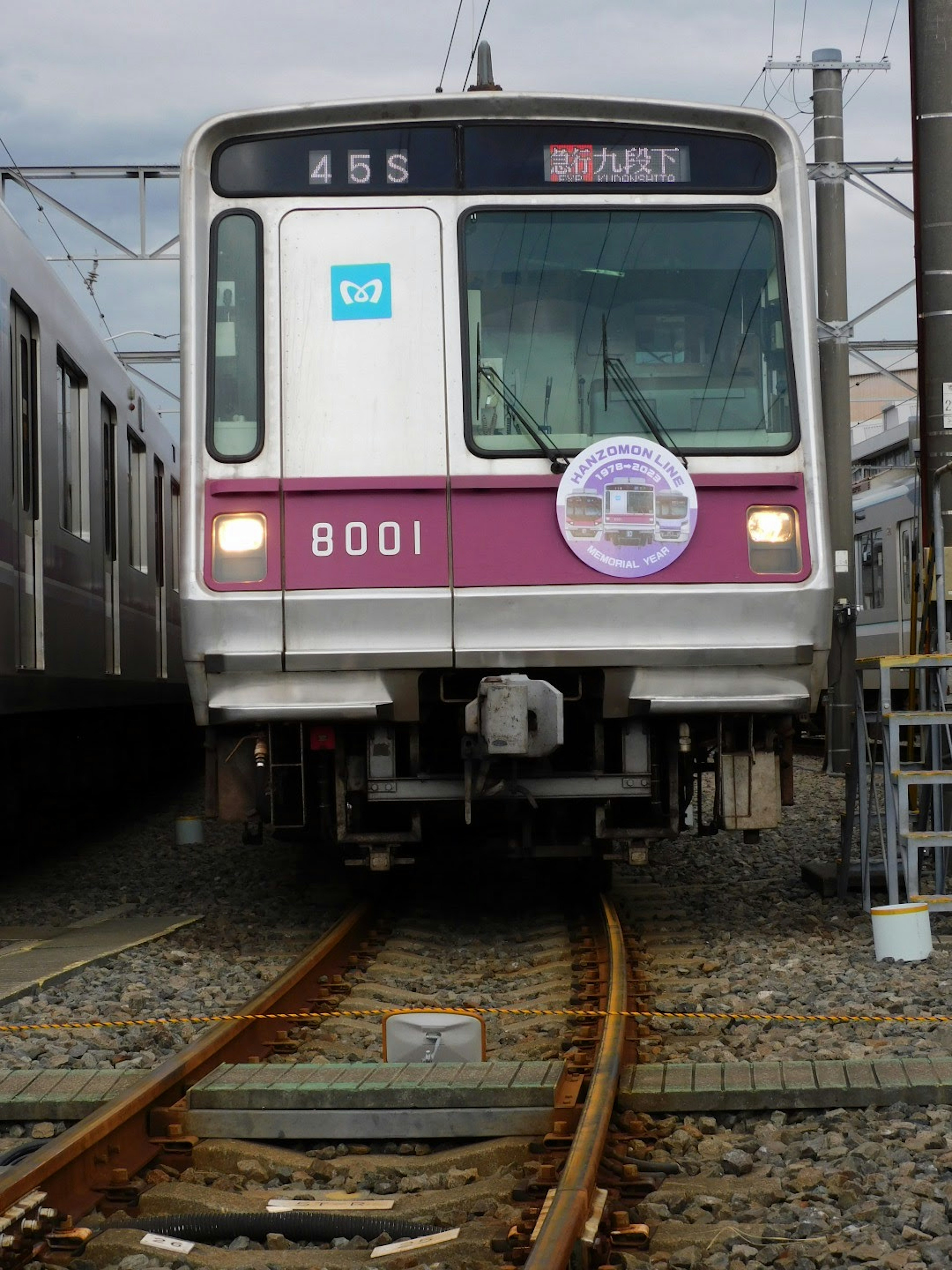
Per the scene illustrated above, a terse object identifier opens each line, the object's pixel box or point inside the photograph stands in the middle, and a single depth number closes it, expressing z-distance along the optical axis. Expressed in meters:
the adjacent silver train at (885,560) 39.01
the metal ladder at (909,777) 13.41
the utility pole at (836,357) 28.67
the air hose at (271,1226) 6.27
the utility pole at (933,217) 16.19
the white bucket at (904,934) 11.89
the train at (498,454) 12.12
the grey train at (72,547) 15.96
